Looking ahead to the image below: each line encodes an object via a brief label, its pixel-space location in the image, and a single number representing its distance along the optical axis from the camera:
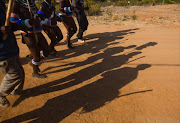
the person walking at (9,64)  2.48
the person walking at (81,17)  6.18
